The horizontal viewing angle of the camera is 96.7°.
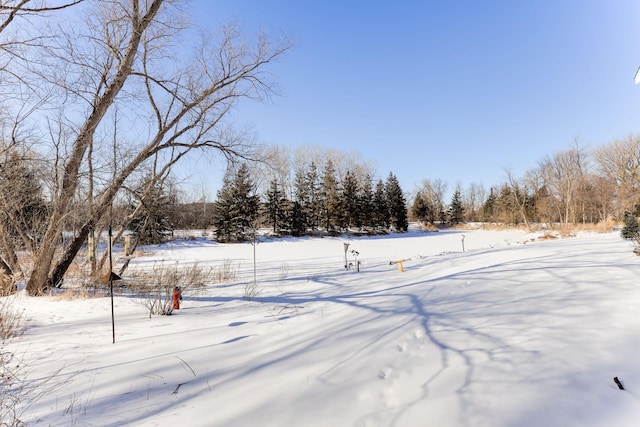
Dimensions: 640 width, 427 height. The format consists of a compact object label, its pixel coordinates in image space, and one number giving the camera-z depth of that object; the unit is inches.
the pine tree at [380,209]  1506.6
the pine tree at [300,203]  1219.2
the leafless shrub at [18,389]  79.7
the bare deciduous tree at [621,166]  1026.1
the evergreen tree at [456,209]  1994.2
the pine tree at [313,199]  1333.7
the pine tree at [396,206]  1585.9
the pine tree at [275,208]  1223.5
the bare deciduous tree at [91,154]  245.4
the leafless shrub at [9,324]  143.3
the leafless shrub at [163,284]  187.5
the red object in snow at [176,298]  189.2
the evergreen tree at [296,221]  1212.3
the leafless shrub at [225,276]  346.6
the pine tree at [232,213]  1059.9
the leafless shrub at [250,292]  234.8
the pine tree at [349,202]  1363.2
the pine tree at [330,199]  1338.6
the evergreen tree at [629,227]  330.4
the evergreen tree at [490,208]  1965.8
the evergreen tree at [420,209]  1922.1
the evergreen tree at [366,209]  1444.4
